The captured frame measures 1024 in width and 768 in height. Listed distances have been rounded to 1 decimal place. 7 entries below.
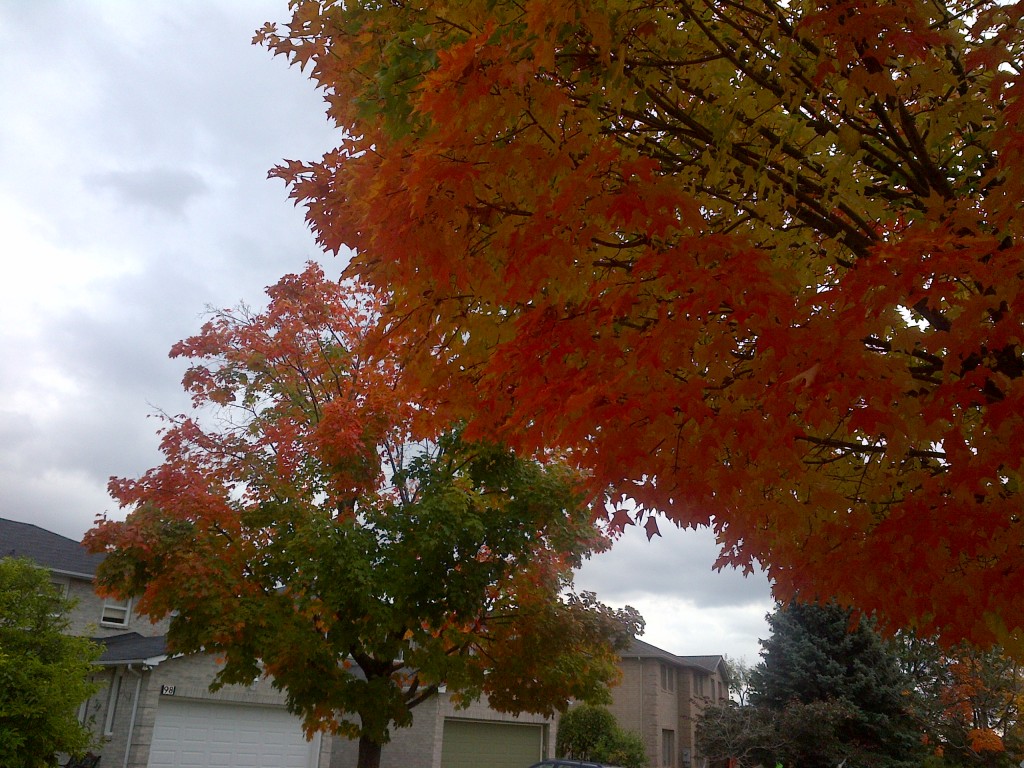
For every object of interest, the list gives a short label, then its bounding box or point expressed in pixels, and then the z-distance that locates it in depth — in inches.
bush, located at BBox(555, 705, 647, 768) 1117.7
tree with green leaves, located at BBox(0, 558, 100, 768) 442.9
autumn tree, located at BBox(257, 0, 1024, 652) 135.0
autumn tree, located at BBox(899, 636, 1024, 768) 928.3
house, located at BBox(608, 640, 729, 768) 1339.8
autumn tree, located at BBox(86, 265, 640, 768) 412.8
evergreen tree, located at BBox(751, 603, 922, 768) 873.5
